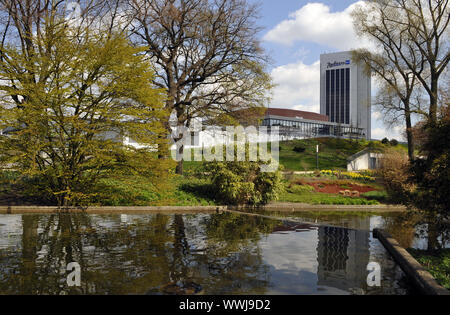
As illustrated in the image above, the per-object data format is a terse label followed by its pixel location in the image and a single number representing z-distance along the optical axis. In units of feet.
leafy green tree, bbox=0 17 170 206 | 48.80
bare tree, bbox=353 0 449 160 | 87.30
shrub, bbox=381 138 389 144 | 191.75
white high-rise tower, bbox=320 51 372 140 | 496.23
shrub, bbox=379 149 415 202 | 75.86
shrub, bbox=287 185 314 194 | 83.66
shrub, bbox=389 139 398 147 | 192.48
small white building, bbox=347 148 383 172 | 147.74
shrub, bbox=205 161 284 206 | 65.31
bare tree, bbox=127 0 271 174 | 84.12
